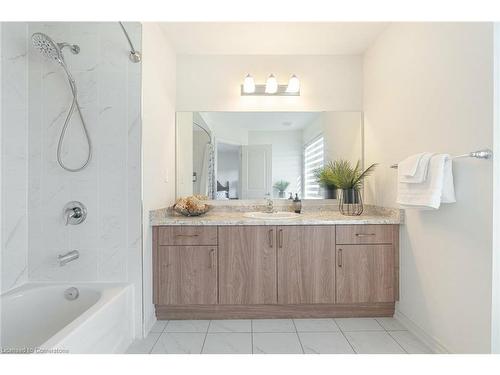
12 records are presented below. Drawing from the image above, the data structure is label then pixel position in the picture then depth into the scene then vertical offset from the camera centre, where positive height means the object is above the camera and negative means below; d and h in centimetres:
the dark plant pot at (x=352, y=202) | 236 -14
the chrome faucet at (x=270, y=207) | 257 -21
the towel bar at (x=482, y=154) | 126 +16
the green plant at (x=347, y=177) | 237 +8
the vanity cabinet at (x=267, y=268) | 203 -63
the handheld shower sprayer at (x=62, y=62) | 161 +78
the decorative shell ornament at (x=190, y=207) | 228 -19
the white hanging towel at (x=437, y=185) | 147 +1
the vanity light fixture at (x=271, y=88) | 257 +96
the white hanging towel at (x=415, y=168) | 159 +11
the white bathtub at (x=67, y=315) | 140 -78
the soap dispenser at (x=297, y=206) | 258 -20
